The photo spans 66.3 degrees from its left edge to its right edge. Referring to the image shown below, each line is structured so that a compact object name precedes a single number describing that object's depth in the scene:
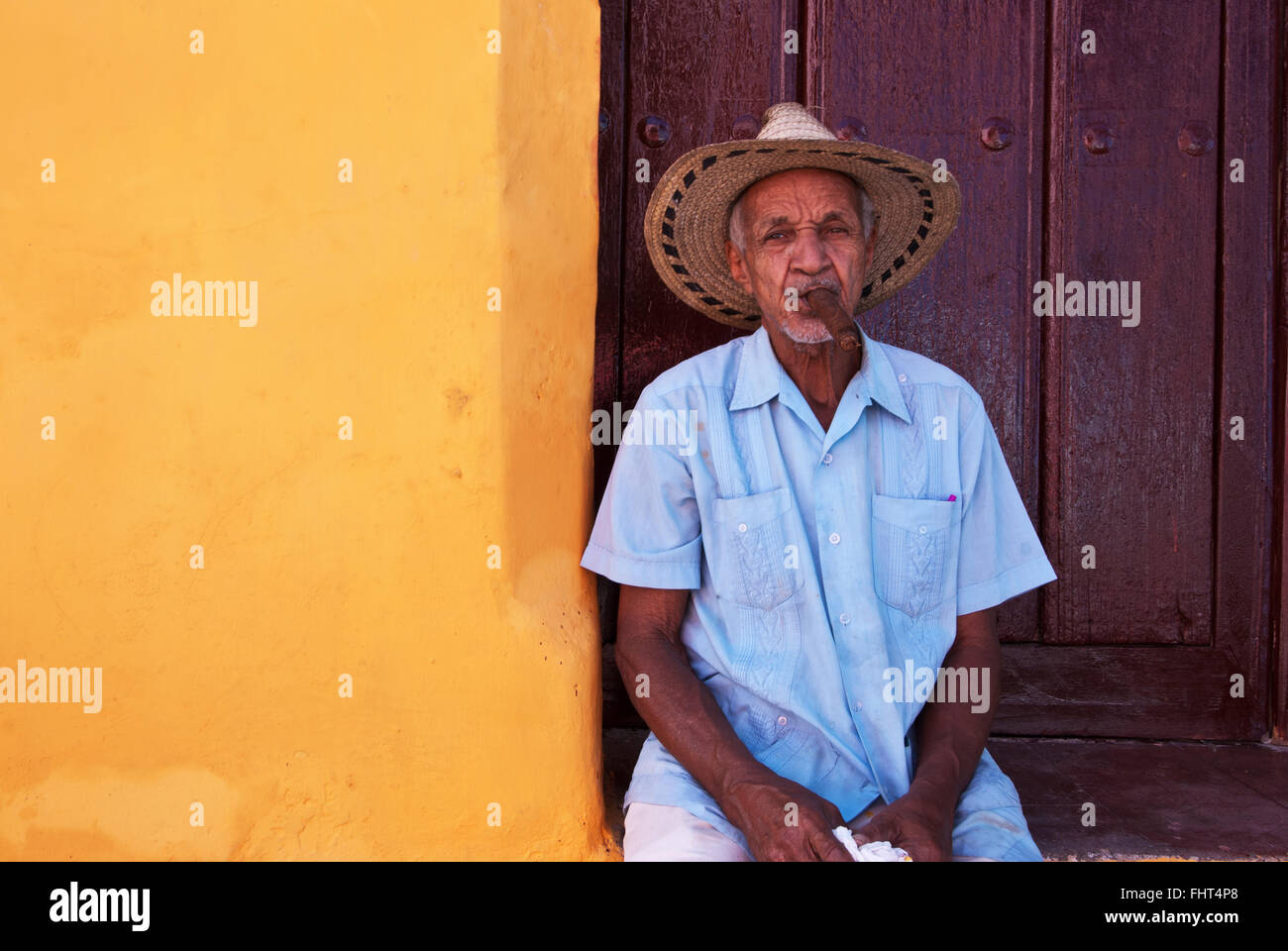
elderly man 1.58
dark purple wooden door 2.03
